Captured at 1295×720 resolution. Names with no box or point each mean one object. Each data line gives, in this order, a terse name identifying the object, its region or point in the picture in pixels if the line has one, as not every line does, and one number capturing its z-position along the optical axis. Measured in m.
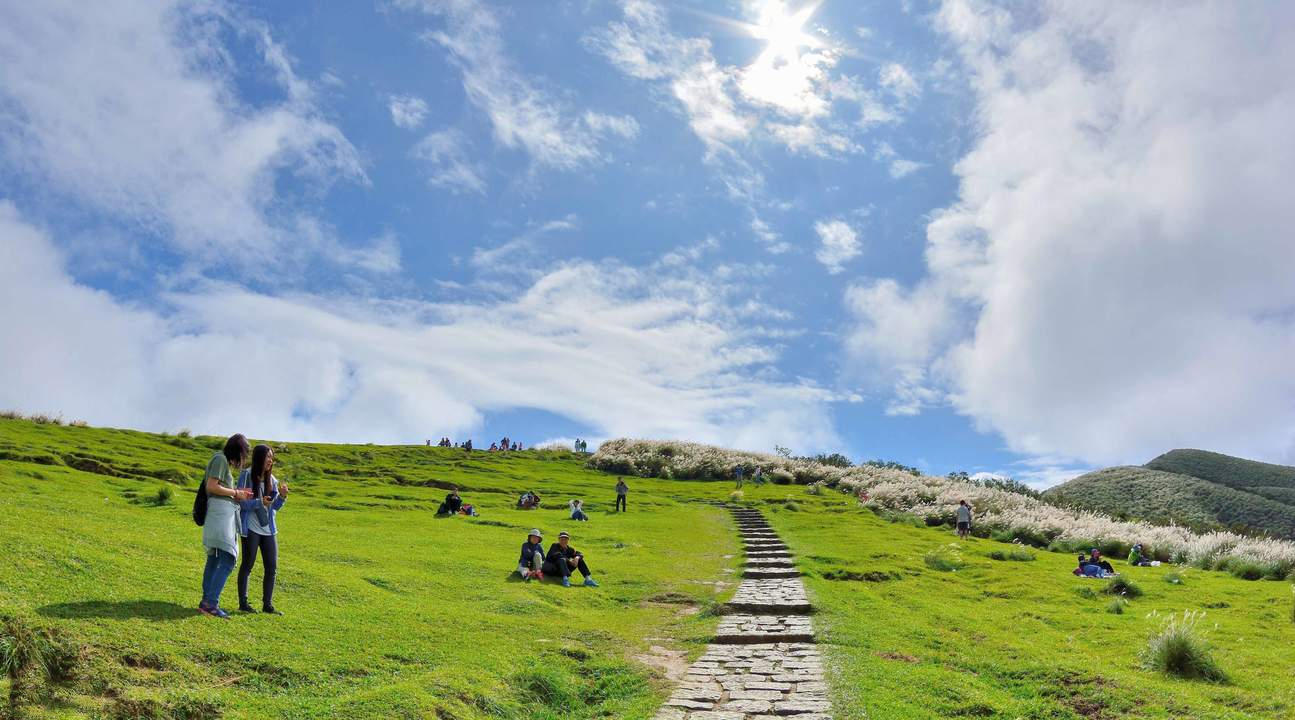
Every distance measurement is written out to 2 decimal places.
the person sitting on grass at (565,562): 21.03
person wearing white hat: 20.58
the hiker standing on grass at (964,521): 40.69
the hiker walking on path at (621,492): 46.09
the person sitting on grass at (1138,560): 33.09
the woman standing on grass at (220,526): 11.16
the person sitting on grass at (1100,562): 27.83
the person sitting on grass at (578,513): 38.88
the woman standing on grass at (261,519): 12.00
